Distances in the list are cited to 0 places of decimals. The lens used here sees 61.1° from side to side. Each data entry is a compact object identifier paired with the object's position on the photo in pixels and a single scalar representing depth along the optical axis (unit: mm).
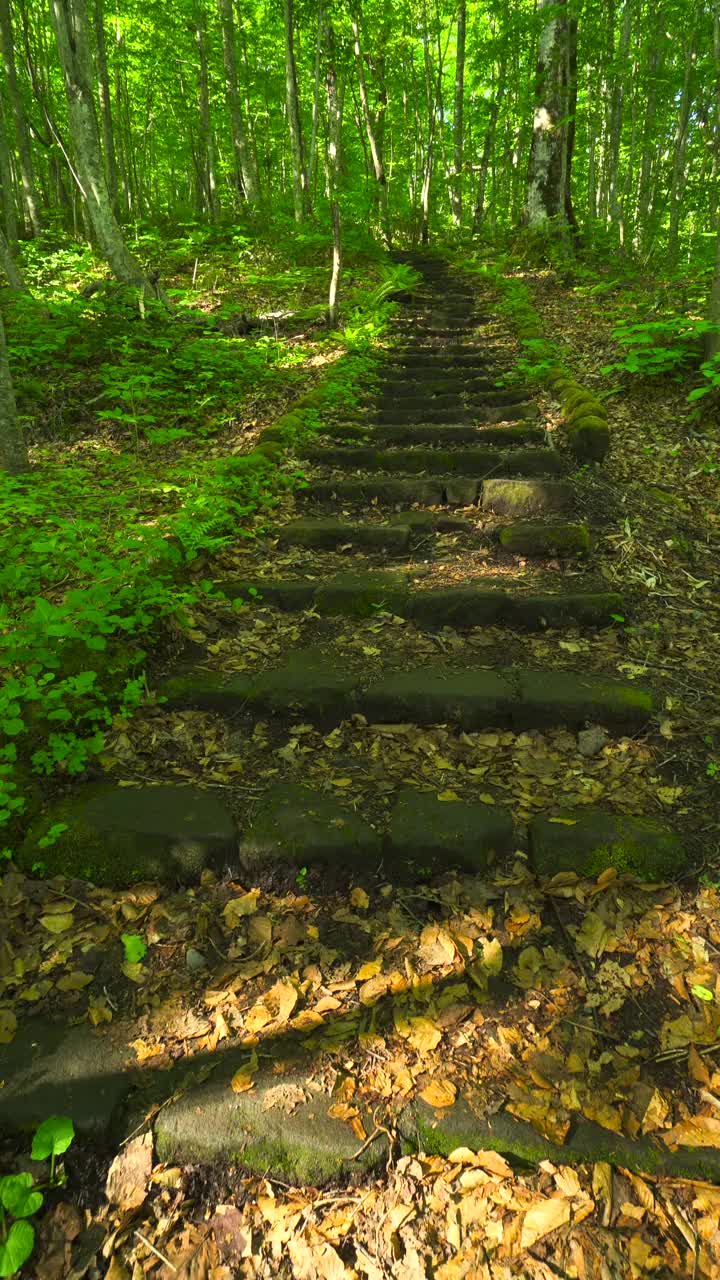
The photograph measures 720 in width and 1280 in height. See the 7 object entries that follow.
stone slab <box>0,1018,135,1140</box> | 1645
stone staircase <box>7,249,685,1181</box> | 1688
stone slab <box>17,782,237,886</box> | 2287
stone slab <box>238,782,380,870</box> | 2281
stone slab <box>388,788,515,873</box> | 2262
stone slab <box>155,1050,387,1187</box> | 1571
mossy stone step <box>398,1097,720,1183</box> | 1502
